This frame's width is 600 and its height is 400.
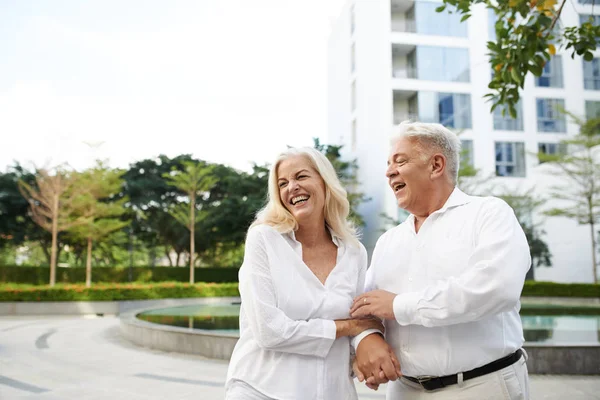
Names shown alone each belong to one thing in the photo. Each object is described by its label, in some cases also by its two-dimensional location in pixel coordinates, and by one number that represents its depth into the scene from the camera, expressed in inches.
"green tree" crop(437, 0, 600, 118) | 131.0
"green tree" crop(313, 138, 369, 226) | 826.8
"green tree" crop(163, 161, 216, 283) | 844.6
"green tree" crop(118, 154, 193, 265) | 998.4
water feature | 282.3
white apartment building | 807.7
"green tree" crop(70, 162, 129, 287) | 719.1
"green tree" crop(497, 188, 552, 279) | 752.3
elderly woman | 64.0
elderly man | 58.6
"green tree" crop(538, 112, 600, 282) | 669.9
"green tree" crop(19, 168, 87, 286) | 683.4
